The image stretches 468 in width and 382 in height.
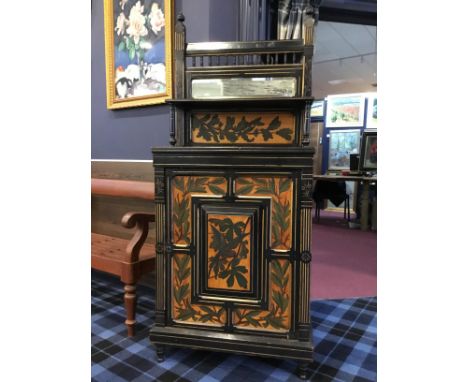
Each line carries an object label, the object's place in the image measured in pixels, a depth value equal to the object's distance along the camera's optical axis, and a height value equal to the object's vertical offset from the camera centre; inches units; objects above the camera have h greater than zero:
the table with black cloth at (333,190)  185.8 -15.6
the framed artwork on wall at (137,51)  89.2 +32.9
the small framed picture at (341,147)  254.2 +14.4
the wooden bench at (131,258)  69.4 -21.4
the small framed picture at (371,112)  249.3 +40.6
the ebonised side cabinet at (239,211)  54.2 -7.8
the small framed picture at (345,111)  255.4 +43.4
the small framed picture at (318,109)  272.1 +46.6
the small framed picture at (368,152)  182.4 +7.4
